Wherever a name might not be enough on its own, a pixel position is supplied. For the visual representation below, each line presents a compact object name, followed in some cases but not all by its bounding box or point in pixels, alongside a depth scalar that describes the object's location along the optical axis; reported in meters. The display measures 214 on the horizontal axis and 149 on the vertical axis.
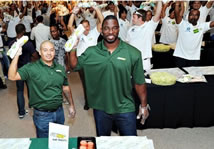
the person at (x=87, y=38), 3.82
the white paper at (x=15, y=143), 1.86
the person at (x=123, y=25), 5.68
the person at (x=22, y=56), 3.62
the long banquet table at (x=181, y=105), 3.28
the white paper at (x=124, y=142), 1.85
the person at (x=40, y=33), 5.20
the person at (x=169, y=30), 5.45
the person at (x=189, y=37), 3.80
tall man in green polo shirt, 2.10
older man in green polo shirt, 2.24
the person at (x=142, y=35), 3.63
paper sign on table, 1.68
